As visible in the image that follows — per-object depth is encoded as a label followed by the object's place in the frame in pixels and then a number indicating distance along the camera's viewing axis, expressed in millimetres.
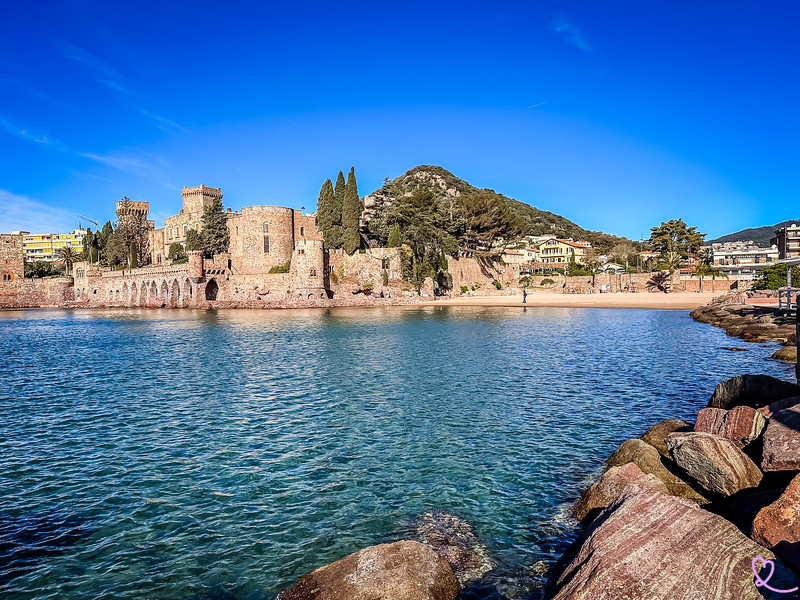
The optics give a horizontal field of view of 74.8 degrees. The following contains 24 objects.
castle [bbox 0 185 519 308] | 64375
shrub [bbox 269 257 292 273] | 67562
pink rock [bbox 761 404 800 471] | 7371
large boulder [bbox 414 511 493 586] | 6624
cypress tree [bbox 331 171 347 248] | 66875
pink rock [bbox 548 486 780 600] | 4805
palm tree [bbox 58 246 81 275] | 103525
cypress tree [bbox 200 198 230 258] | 73625
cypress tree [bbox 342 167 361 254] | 64812
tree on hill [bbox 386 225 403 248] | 66000
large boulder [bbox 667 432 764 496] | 7492
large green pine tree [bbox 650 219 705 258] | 83312
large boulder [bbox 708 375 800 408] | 10359
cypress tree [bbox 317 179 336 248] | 67000
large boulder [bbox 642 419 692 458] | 10023
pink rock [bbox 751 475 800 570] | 5410
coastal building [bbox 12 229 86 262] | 151875
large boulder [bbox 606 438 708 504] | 7875
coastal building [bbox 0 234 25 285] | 84750
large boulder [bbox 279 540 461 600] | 5422
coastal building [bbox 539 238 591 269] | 110125
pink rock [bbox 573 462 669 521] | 7652
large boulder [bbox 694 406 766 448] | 8906
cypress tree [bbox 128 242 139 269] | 88500
